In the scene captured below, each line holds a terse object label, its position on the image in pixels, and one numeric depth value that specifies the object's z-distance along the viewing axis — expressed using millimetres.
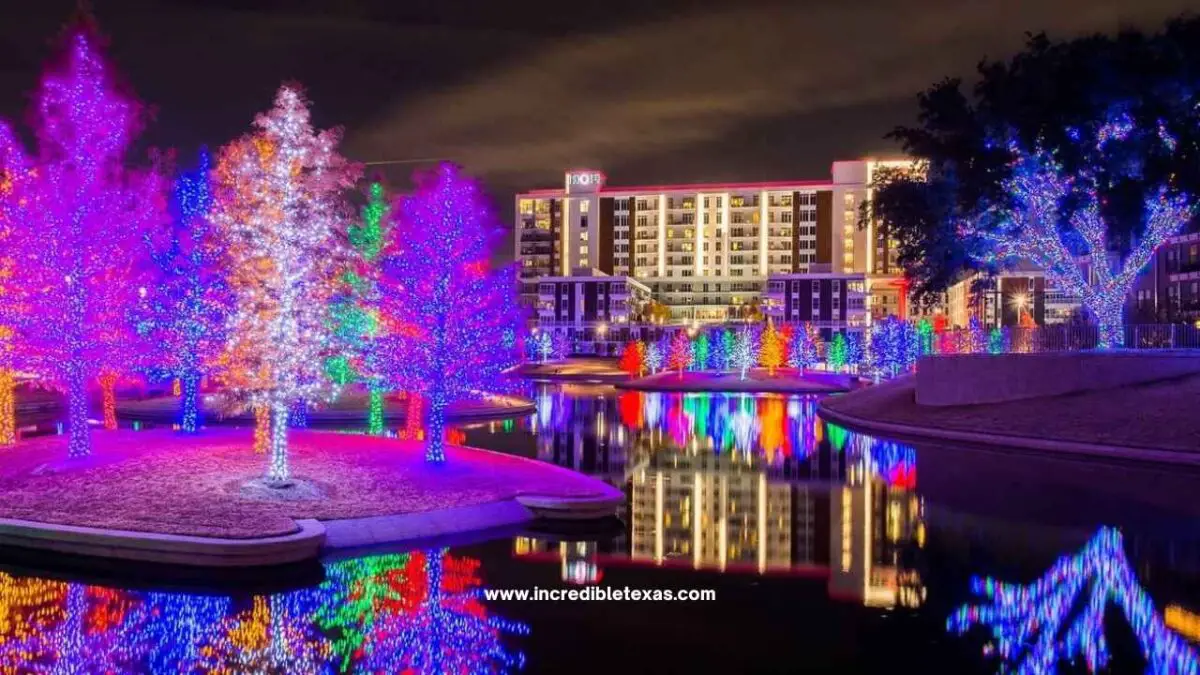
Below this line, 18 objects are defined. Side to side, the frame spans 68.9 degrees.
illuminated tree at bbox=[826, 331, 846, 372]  96625
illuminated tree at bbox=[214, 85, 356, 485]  19281
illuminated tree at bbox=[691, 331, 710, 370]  99500
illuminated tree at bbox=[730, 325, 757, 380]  82188
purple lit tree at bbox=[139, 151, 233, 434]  27875
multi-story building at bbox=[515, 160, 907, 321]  156875
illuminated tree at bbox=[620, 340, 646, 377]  90969
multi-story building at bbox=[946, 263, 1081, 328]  76312
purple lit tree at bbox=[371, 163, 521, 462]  23281
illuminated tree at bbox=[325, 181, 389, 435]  23203
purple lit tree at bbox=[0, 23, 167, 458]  22109
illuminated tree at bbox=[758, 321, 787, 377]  88875
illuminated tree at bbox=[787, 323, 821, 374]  89688
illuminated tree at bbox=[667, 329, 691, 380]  90438
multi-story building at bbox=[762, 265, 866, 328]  124312
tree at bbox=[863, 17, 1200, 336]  35562
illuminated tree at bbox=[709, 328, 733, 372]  96169
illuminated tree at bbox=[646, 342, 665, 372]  91688
